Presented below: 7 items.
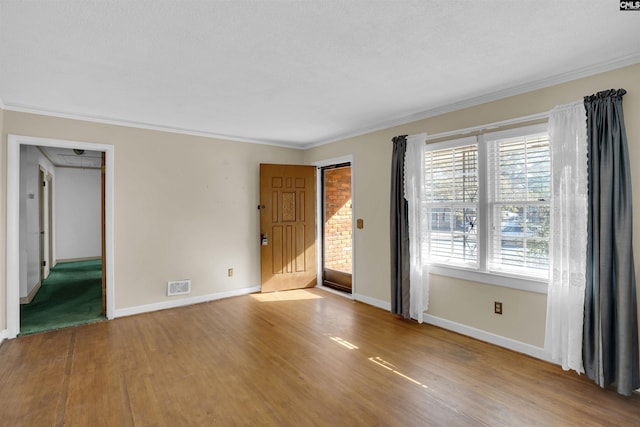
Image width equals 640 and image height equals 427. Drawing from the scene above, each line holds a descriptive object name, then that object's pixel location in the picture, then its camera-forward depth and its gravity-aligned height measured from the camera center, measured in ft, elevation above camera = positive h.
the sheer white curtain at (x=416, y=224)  12.94 -0.56
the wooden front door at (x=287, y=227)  17.99 -0.92
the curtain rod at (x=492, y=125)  10.01 +2.80
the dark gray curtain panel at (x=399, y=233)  13.46 -0.95
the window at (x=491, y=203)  10.16 +0.23
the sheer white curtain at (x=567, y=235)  8.89 -0.70
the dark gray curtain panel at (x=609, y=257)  8.08 -1.20
